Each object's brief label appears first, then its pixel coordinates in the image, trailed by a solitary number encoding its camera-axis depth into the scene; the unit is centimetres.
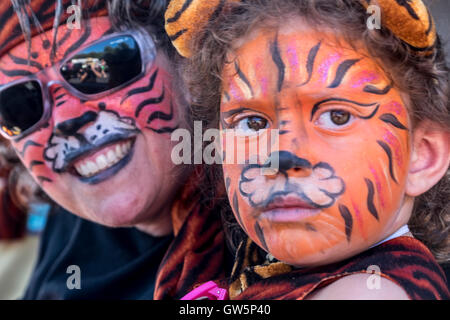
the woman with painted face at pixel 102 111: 95
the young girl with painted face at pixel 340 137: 84
